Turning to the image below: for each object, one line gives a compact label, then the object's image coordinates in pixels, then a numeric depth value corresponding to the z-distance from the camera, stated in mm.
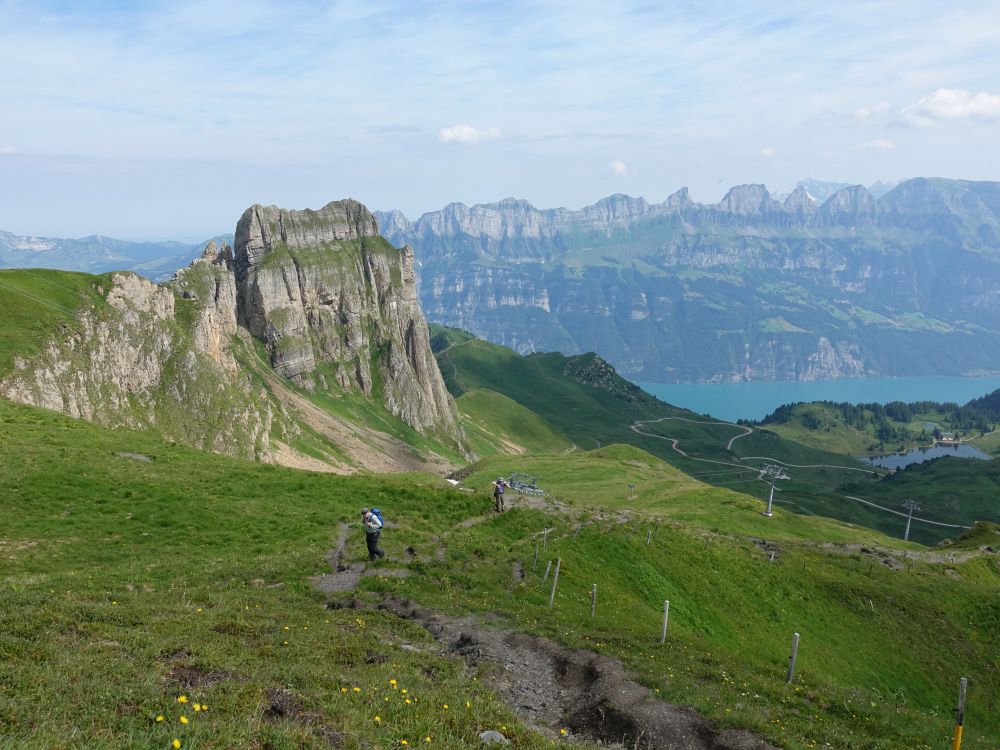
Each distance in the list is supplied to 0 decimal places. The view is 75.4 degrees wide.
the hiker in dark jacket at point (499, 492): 44500
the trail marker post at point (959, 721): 18452
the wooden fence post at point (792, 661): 23819
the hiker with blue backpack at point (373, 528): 32125
